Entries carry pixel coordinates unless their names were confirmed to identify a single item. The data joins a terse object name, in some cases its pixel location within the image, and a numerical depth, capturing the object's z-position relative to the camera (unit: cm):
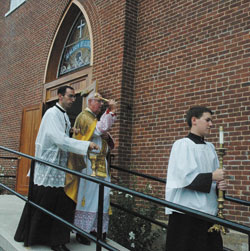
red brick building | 482
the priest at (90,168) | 390
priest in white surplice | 354
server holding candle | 246
